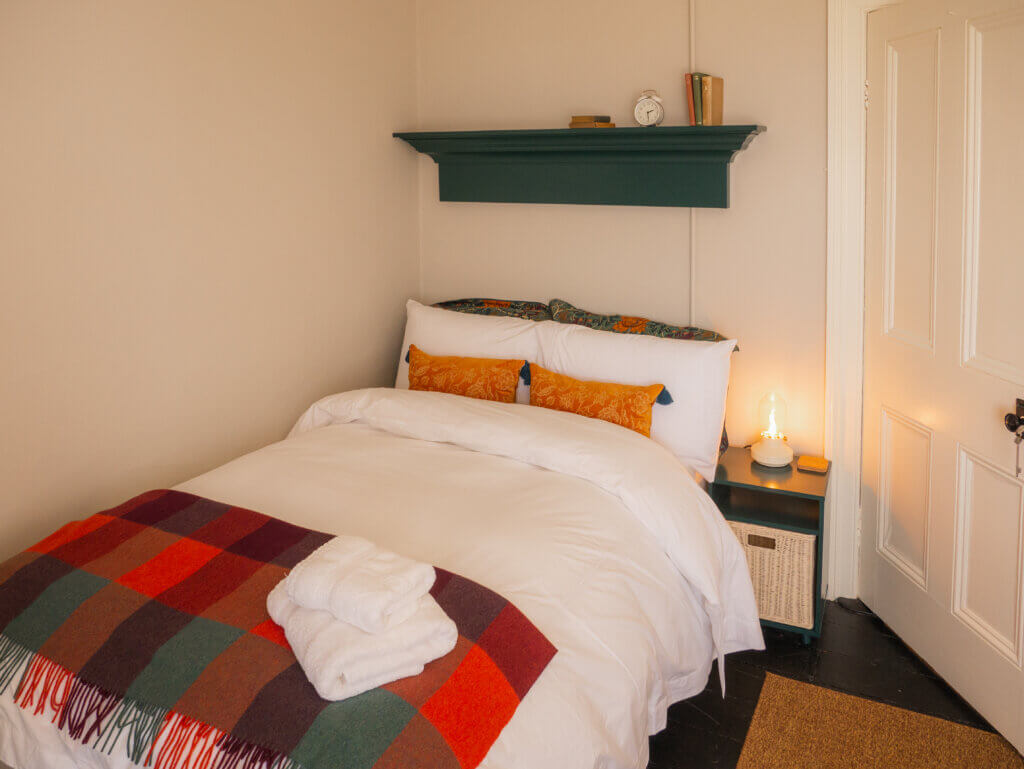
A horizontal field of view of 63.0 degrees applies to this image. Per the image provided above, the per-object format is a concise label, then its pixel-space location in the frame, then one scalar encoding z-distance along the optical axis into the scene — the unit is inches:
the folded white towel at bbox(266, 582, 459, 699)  58.9
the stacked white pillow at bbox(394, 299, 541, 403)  120.1
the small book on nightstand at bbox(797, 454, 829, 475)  110.4
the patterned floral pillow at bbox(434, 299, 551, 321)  127.1
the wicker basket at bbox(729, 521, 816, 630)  106.2
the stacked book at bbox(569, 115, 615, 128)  117.6
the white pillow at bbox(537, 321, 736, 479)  108.3
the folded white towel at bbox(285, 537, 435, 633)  61.7
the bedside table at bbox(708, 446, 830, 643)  105.8
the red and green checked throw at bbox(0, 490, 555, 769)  56.9
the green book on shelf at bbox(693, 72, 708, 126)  109.3
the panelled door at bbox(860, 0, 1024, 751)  83.7
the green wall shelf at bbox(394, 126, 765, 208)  112.5
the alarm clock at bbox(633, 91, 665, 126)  114.0
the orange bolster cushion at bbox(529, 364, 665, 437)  105.5
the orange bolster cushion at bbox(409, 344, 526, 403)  116.1
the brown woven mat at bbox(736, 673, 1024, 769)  86.2
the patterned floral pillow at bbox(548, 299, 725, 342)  115.4
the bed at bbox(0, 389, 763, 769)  66.1
